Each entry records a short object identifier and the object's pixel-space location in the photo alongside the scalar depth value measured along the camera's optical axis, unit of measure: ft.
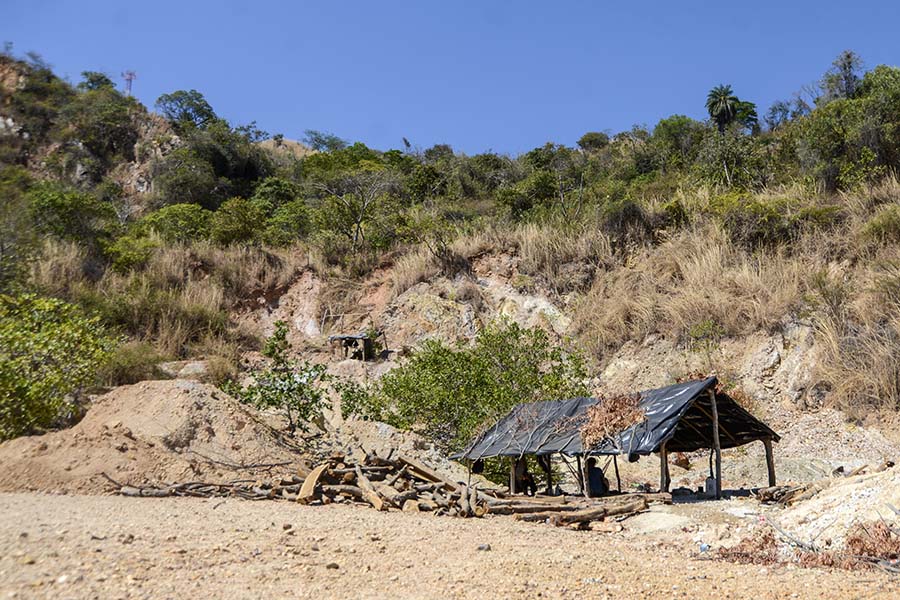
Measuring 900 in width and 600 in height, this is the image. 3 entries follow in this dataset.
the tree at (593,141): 153.58
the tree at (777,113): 136.13
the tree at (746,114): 146.56
